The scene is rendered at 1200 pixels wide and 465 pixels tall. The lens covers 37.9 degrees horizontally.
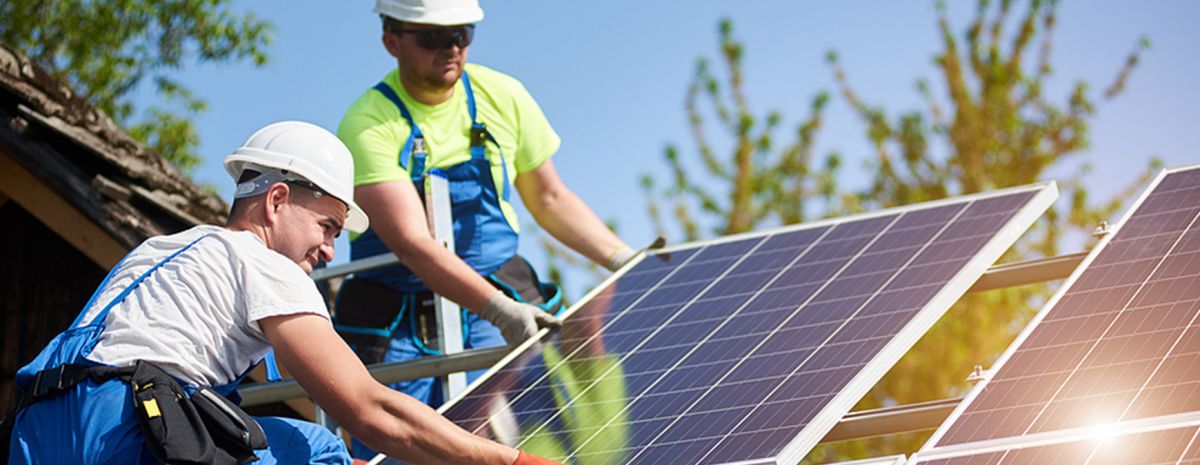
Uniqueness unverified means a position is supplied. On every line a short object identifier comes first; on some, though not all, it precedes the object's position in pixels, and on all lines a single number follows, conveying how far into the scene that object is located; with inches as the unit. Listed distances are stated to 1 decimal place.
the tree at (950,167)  906.1
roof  346.9
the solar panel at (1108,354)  195.0
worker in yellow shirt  286.8
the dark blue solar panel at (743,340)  217.6
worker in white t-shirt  181.9
